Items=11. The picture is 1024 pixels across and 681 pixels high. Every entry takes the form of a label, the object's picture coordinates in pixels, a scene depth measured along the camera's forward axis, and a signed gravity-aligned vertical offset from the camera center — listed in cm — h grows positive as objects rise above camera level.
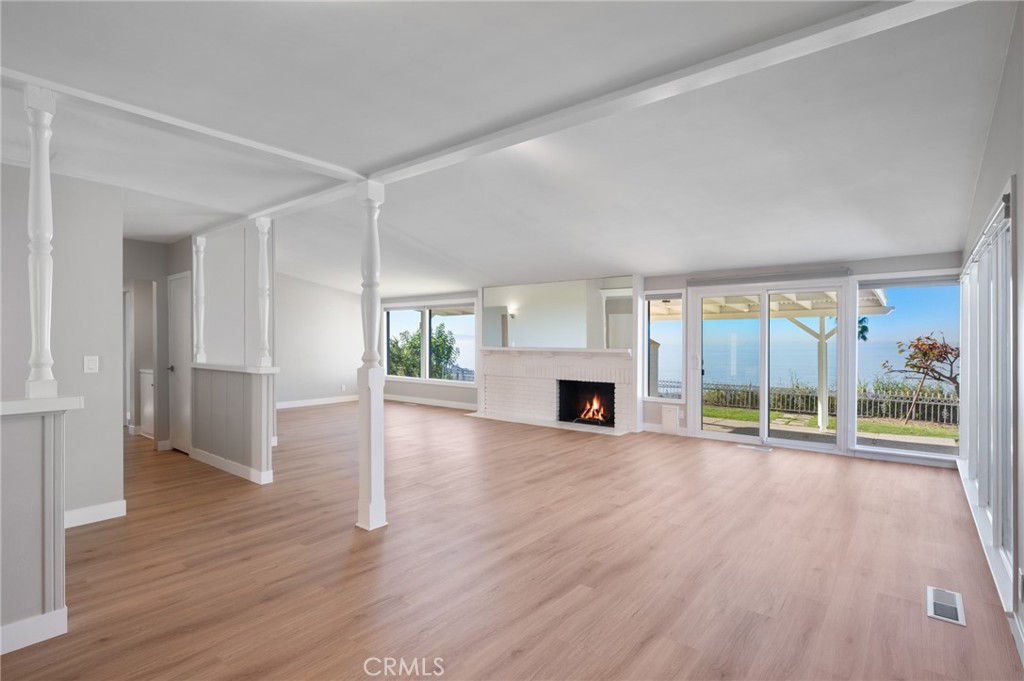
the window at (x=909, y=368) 545 -33
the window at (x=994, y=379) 263 -25
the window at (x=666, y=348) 702 -13
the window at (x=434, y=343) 977 -7
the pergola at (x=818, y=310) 584 +34
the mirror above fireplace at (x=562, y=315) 726 +37
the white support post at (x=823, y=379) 595 -48
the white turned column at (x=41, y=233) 247 +54
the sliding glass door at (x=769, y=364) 598 -32
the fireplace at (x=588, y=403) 767 -99
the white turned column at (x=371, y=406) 353 -47
